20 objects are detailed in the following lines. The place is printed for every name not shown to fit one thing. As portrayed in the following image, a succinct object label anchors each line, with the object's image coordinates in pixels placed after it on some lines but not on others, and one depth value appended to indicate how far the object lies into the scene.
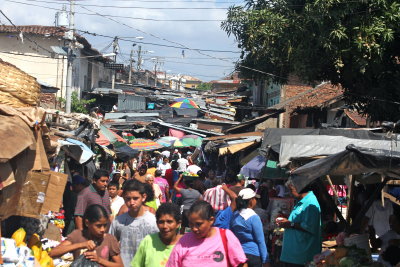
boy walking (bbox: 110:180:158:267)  6.77
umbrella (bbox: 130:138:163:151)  30.42
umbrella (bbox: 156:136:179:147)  33.84
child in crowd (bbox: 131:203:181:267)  5.76
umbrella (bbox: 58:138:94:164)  12.35
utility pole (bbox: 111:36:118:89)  37.36
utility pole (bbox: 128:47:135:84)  59.23
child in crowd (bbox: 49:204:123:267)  6.07
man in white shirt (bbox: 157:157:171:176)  20.33
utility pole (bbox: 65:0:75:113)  24.00
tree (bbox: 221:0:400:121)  13.20
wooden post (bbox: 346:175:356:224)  10.07
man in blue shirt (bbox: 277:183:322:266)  8.42
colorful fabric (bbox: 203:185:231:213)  11.71
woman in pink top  5.52
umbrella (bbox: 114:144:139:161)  24.50
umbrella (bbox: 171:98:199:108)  42.60
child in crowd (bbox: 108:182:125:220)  10.11
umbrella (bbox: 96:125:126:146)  20.37
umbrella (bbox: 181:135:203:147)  33.53
